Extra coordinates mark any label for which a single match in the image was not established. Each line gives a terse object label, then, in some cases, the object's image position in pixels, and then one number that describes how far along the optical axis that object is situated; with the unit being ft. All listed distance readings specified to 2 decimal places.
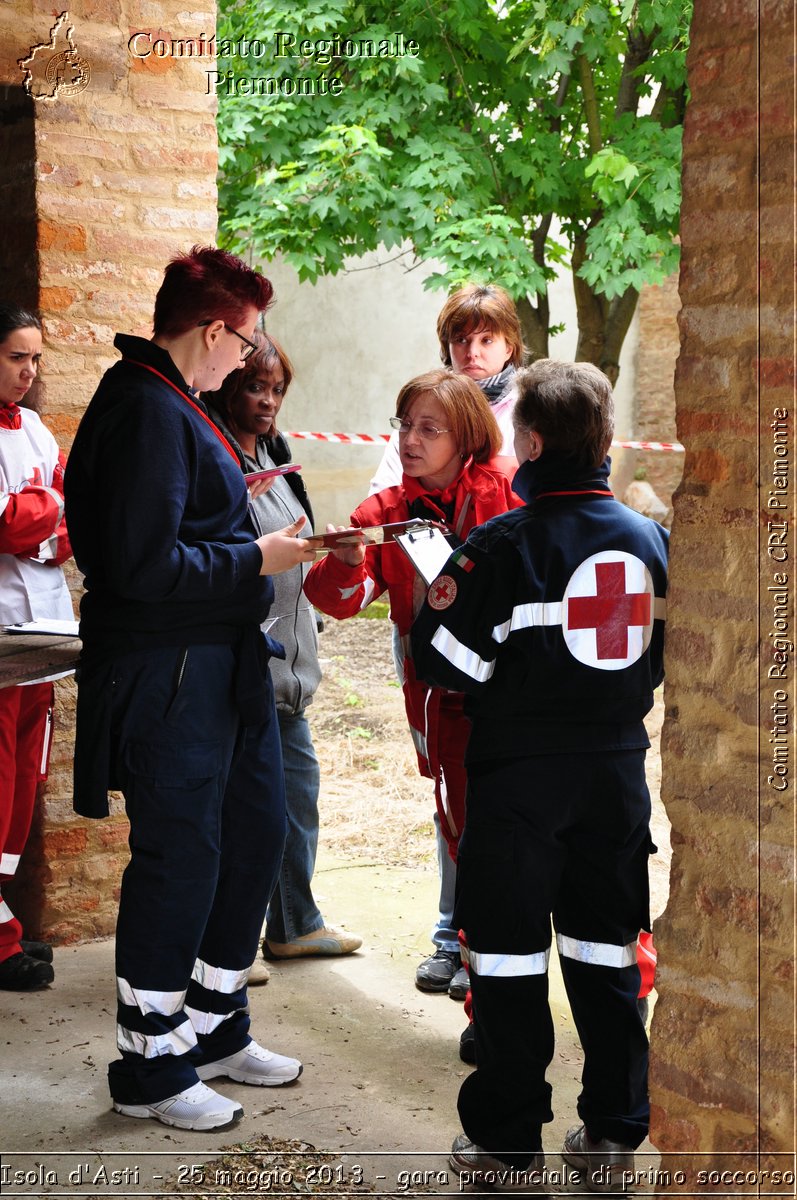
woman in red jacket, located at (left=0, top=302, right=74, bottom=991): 13.50
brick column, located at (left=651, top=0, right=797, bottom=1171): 7.83
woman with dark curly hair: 12.98
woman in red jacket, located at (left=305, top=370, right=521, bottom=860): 11.91
